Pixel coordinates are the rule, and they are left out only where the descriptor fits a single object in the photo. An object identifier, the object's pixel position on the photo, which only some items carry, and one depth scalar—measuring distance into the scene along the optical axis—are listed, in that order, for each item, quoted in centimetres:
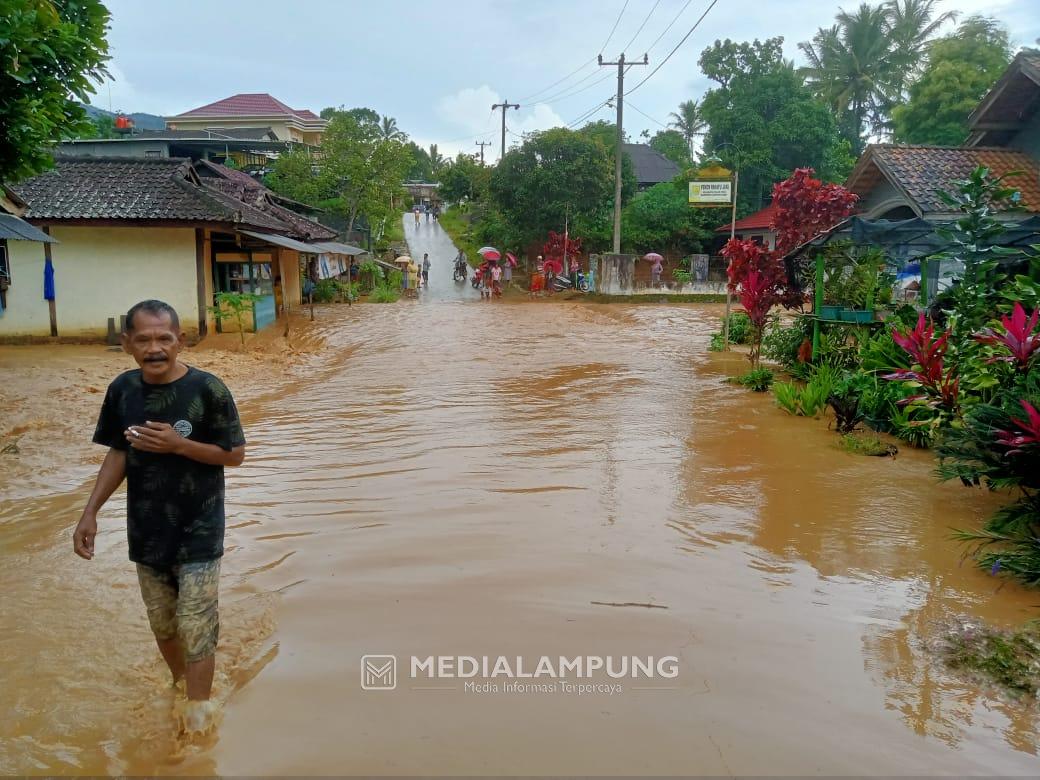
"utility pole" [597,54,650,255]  2933
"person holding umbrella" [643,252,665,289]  3206
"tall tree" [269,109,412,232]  3269
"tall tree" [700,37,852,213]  3391
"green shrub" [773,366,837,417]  1013
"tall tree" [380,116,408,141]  6782
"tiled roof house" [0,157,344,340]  1644
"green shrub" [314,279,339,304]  2908
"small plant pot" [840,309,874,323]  1066
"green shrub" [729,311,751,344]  1844
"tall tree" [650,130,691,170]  5363
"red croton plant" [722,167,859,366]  1348
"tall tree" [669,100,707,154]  5862
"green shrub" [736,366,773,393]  1223
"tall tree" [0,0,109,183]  692
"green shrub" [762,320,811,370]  1321
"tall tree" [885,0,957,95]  3688
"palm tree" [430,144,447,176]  8621
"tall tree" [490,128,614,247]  3316
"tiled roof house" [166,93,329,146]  4500
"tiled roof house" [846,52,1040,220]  1466
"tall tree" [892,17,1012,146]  2834
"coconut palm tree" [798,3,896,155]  3716
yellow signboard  2377
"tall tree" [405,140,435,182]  8388
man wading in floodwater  323
